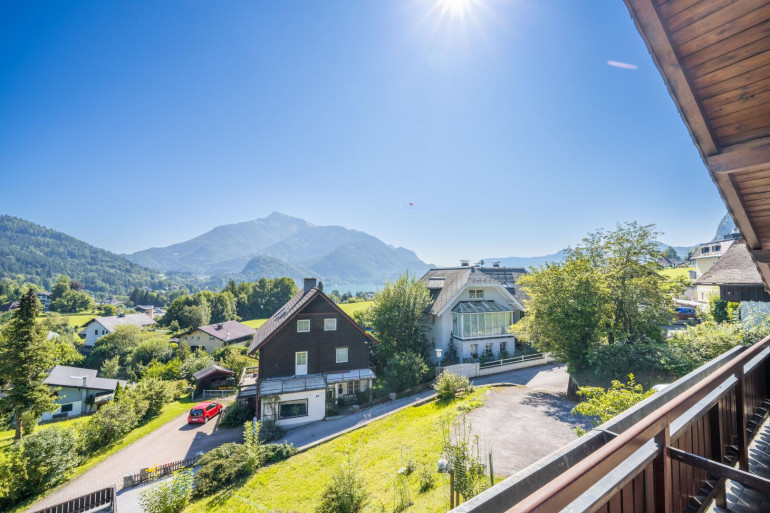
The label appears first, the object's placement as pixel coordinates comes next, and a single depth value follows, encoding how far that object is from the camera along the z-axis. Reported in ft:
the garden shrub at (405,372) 76.95
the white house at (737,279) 49.73
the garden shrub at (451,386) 58.49
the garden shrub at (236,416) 72.79
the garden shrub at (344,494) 30.12
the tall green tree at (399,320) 90.07
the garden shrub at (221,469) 42.83
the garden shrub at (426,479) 30.53
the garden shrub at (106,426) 69.46
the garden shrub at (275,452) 48.95
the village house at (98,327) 195.40
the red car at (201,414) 80.84
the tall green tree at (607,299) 54.29
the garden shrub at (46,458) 52.54
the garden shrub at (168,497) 36.47
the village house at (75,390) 102.38
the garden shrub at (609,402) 24.31
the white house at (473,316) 90.84
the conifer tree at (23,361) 69.77
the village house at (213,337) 165.89
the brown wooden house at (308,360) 68.90
